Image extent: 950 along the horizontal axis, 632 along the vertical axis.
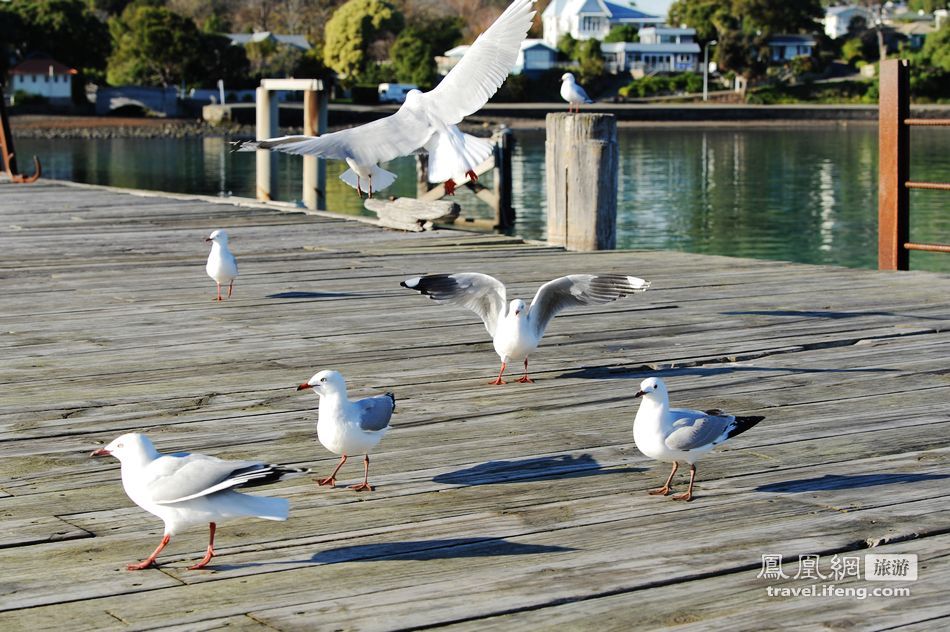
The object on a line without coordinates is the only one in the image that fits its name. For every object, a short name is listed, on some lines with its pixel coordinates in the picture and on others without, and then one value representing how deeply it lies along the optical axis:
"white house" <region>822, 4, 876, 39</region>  140.25
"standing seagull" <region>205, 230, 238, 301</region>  8.06
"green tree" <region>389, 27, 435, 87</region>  92.38
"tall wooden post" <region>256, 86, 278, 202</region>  17.30
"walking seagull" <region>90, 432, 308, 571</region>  3.57
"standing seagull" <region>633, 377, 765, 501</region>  4.25
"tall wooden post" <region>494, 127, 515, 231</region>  19.81
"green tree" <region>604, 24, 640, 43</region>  115.06
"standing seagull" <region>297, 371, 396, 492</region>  4.33
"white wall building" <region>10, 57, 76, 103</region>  78.25
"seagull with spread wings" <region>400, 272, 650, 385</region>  5.85
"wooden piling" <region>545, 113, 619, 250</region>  10.75
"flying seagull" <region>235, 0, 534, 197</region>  7.27
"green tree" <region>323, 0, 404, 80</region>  96.38
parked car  87.12
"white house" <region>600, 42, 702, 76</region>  105.69
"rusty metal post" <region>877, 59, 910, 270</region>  9.84
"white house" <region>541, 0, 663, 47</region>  130.75
